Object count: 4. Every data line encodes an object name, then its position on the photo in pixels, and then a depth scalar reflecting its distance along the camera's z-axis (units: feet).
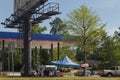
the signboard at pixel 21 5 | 149.69
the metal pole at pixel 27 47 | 155.74
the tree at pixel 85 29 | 187.73
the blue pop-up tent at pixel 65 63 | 158.61
